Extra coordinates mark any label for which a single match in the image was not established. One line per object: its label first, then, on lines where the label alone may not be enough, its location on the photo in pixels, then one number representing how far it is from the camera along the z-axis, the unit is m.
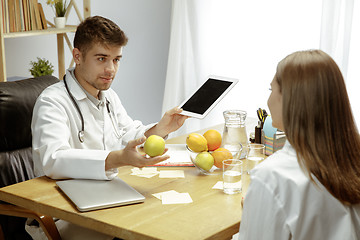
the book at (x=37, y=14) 3.57
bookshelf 3.23
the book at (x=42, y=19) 3.60
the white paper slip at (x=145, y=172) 1.94
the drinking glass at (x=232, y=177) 1.76
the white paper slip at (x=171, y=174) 1.93
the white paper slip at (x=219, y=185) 1.81
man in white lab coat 1.83
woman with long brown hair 1.20
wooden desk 1.45
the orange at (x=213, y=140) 2.05
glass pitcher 2.11
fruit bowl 1.92
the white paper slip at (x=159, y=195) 1.71
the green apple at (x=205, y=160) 1.92
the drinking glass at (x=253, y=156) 1.86
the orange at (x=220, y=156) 1.93
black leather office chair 2.15
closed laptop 1.61
